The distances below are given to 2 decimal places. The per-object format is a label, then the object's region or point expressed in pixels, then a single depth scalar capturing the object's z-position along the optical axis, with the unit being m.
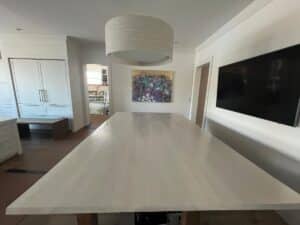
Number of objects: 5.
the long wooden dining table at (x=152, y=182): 0.63
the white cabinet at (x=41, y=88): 3.74
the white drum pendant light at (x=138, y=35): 1.13
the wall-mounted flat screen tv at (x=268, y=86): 1.37
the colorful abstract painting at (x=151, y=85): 4.94
